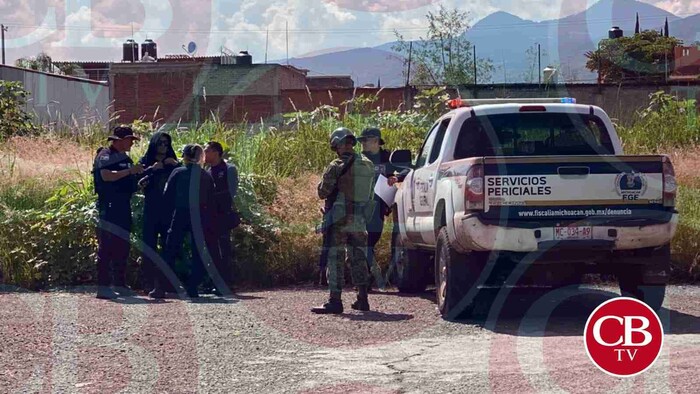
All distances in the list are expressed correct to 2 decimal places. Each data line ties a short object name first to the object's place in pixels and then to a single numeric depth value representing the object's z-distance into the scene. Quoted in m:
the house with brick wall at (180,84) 51.22
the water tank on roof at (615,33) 76.01
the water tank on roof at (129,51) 64.69
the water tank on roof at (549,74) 34.25
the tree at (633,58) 63.00
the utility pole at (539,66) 38.01
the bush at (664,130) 20.27
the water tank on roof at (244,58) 57.25
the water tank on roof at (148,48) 67.04
